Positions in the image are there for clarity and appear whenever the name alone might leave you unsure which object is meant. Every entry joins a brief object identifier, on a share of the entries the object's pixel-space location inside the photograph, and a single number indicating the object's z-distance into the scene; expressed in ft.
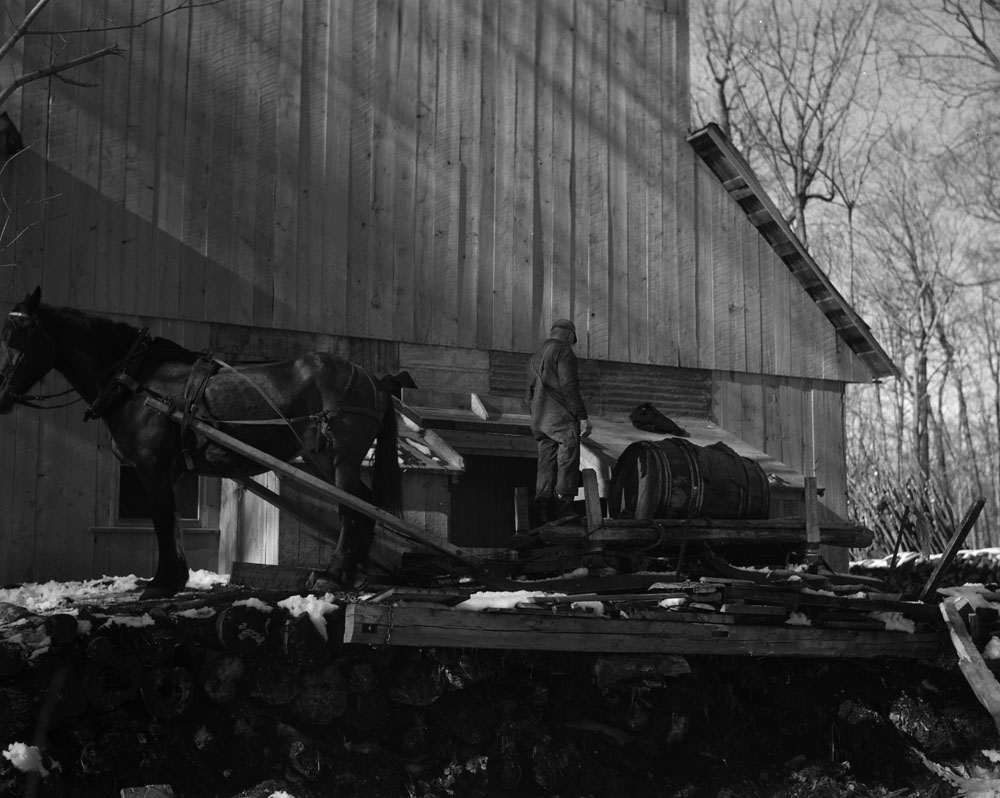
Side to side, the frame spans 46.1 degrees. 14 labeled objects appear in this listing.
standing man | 32.89
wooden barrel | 31.81
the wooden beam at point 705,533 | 29.86
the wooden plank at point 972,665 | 30.37
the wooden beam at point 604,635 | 25.02
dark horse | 28.32
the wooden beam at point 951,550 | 31.05
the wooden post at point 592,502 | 29.63
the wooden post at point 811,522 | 31.99
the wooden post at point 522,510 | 32.68
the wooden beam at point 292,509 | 30.50
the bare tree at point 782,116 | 95.81
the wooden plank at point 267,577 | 28.94
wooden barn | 37.50
